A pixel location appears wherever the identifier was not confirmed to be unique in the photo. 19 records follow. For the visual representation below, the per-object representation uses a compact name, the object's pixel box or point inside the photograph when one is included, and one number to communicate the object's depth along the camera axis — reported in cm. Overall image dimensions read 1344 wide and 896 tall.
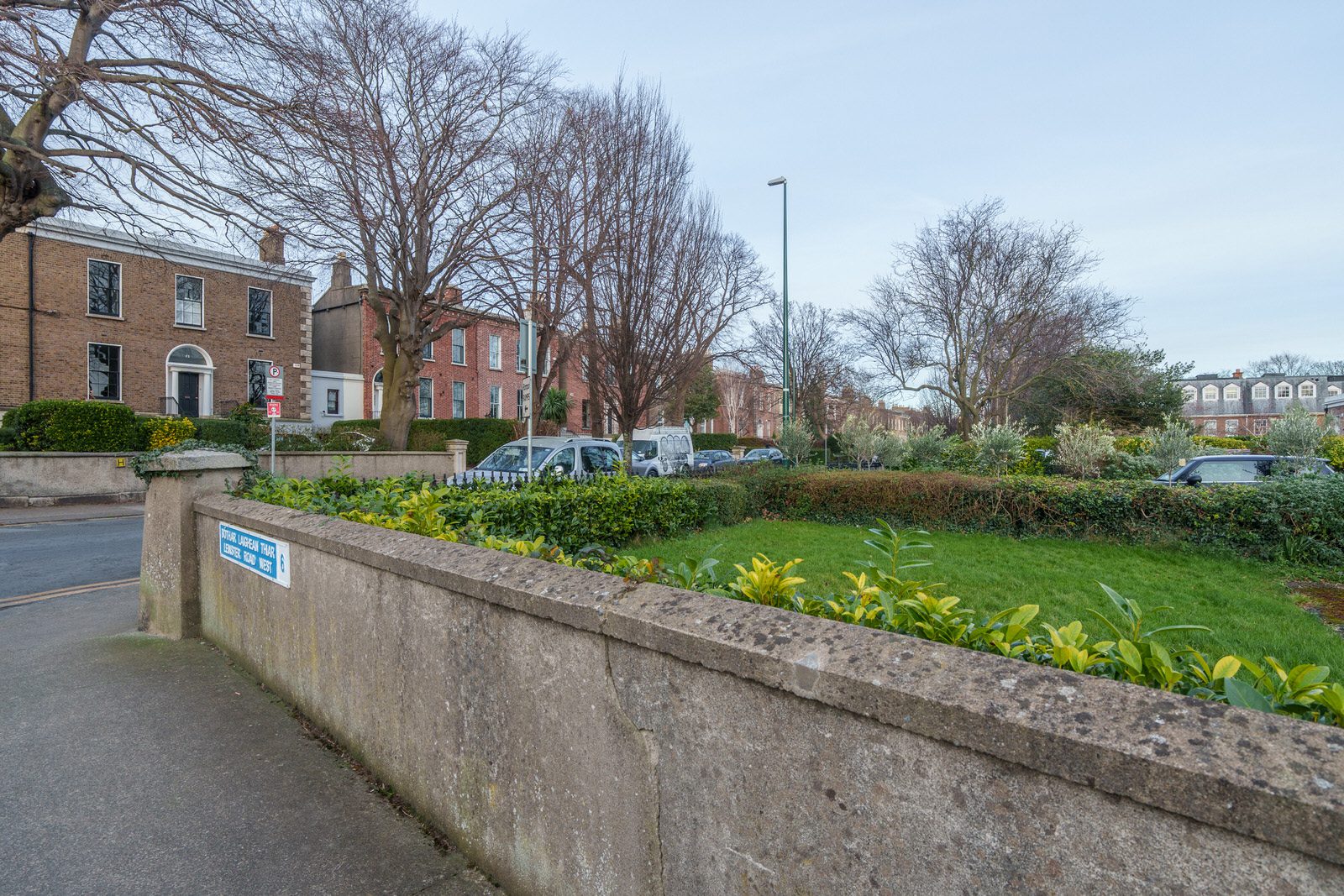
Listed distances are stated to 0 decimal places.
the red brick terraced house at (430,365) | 3609
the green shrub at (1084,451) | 1591
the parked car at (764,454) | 3297
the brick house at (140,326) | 2455
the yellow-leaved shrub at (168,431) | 1955
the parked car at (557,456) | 1332
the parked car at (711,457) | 3054
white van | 2156
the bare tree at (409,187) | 1141
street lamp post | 2294
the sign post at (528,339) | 891
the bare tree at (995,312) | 2441
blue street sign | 408
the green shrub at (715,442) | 4870
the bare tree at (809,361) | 4097
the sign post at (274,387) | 1739
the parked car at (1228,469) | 1195
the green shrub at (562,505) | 537
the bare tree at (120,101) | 789
